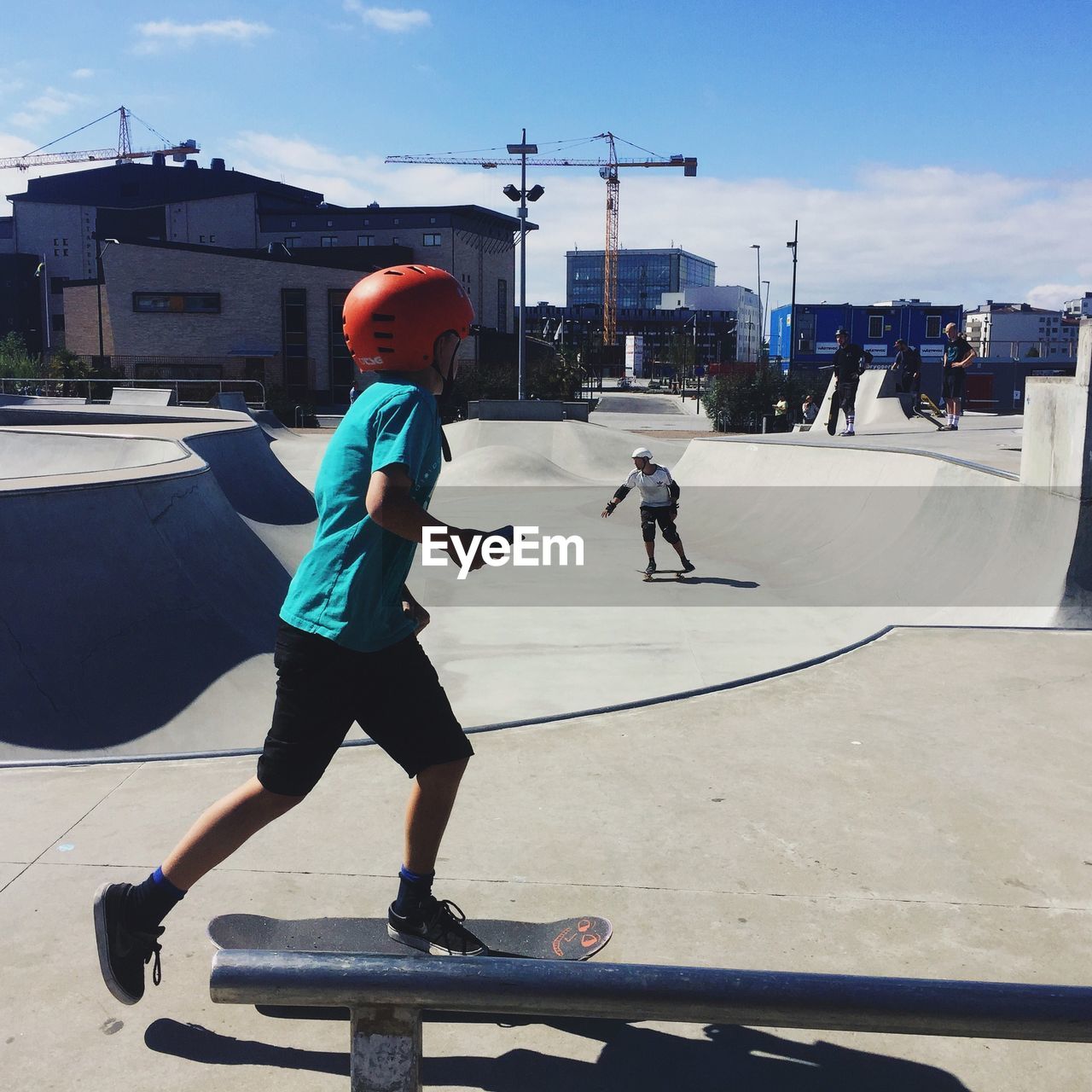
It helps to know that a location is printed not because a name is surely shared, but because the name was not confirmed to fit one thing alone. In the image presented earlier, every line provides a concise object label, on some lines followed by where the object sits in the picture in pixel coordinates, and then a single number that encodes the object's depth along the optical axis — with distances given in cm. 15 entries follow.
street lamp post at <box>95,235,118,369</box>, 5188
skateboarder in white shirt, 1238
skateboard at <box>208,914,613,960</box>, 261
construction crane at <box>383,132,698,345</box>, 12306
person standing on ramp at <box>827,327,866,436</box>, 1739
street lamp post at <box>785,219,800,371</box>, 5512
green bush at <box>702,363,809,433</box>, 4309
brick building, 5794
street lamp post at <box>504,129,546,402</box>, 3534
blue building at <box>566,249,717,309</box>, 19400
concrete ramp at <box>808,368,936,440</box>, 2205
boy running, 239
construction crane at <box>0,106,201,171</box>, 14688
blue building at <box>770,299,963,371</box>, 6738
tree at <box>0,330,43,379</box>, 4844
